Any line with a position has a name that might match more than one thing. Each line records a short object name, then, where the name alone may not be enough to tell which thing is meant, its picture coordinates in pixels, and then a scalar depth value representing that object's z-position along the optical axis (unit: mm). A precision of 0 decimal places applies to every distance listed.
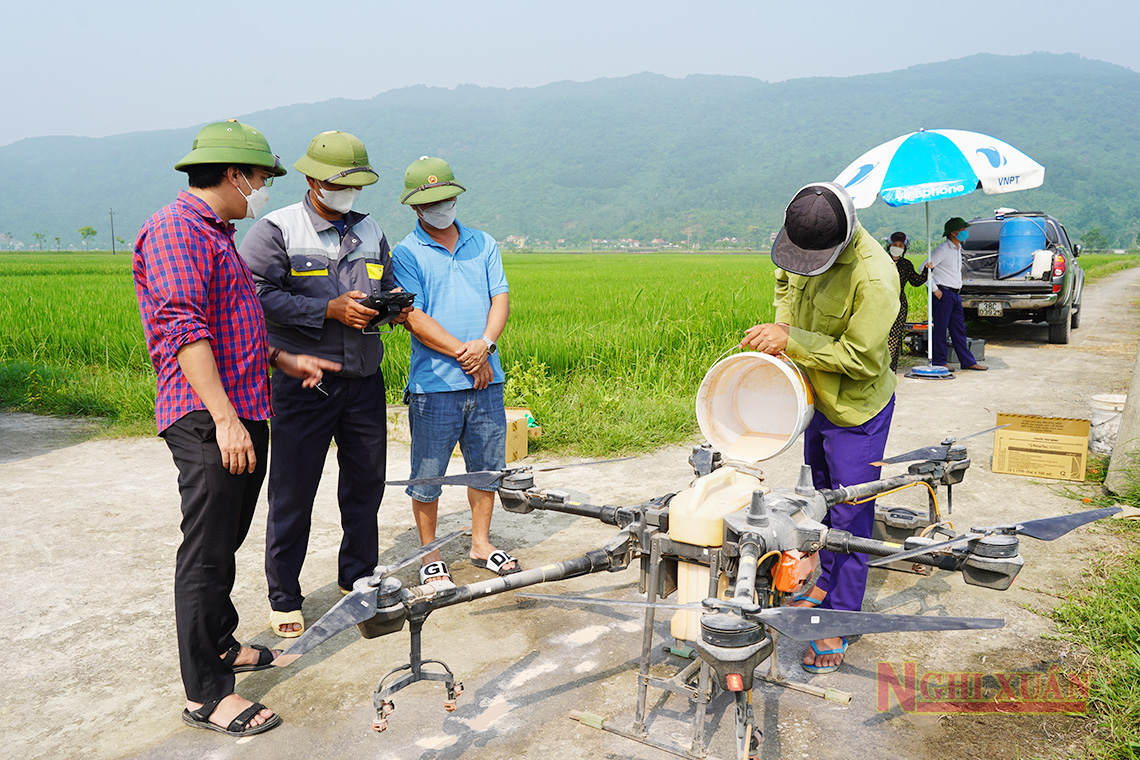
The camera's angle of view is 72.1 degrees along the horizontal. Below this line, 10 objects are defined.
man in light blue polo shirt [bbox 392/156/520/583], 3633
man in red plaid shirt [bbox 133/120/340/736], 2469
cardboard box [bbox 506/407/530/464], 5637
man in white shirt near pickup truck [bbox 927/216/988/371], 9617
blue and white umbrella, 8094
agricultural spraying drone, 1681
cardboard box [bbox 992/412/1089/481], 5176
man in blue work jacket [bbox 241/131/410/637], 3168
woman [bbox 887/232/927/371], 9383
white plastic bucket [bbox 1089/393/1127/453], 5535
